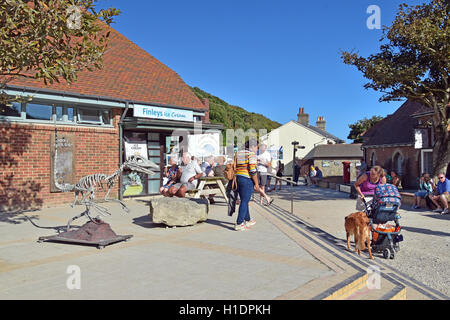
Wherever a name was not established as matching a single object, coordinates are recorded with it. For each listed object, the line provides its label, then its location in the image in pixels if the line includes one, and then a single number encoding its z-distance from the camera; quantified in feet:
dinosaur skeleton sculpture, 22.76
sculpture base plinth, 21.38
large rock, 27.30
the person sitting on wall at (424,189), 44.78
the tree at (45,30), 19.52
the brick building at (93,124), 37.17
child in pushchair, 21.65
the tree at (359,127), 201.62
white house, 173.78
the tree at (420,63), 44.73
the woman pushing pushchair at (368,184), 23.61
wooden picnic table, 35.87
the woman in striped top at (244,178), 26.55
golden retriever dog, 21.17
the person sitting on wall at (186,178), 32.96
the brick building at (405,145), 78.43
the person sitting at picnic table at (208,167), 42.68
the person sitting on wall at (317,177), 83.44
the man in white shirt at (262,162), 42.76
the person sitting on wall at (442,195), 40.75
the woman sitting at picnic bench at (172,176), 34.19
